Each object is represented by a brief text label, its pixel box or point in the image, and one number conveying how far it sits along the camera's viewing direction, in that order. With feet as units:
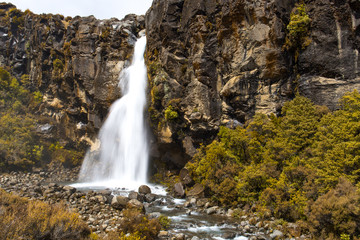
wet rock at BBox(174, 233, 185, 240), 41.55
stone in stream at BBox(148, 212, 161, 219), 55.08
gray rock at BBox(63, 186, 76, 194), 70.78
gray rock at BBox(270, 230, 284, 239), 41.99
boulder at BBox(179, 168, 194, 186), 85.87
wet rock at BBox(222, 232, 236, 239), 43.58
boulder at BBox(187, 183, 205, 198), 76.38
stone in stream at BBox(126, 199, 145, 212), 54.16
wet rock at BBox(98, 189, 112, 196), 72.60
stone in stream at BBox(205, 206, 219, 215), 60.96
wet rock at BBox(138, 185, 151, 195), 83.25
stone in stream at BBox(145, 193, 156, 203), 74.19
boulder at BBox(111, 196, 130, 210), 57.26
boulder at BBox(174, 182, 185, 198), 80.50
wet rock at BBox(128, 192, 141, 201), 69.62
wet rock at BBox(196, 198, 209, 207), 68.51
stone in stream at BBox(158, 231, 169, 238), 42.96
